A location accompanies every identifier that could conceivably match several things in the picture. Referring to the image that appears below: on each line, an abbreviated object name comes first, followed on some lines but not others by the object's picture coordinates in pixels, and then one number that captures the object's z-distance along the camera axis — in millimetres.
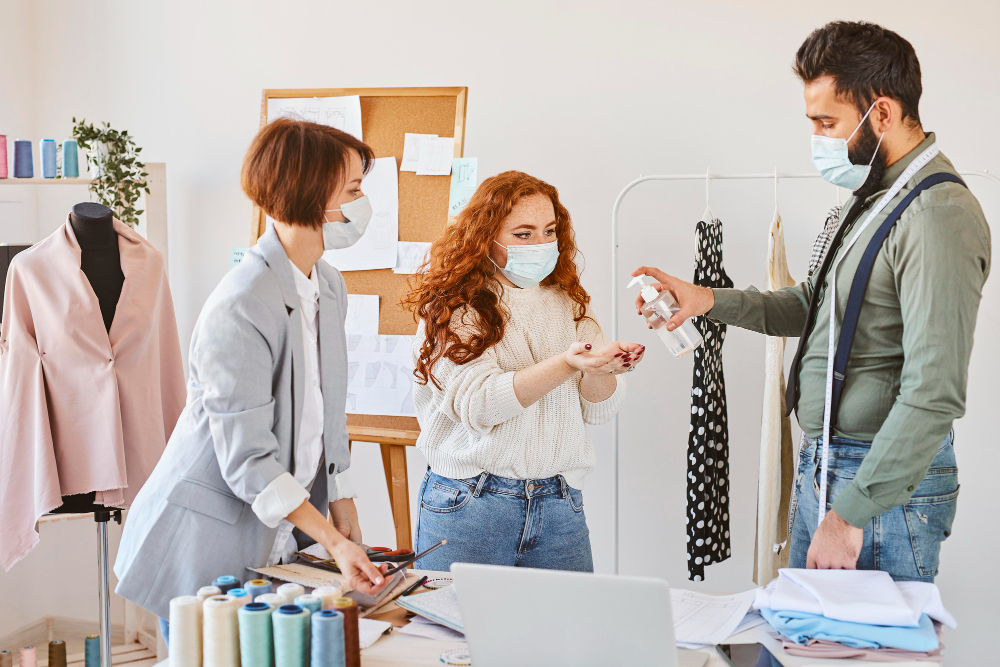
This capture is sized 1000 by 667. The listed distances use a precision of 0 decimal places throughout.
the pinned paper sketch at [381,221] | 2738
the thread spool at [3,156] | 2928
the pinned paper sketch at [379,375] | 2729
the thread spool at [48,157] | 2945
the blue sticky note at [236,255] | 2959
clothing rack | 2372
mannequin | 2381
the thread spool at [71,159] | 2969
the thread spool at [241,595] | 1238
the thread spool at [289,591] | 1260
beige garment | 2297
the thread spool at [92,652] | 2711
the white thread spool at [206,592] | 1261
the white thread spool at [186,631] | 1228
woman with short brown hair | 1388
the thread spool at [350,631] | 1222
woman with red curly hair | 1782
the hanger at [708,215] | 2426
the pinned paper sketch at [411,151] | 2711
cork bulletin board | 2691
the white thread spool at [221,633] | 1201
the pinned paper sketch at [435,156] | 2682
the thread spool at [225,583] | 1333
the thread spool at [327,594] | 1268
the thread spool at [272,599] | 1240
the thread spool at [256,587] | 1297
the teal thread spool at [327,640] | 1183
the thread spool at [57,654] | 2740
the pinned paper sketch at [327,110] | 2795
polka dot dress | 2375
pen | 1545
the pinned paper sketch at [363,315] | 2777
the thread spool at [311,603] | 1232
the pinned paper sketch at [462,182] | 2641
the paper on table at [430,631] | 1388
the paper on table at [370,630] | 1366
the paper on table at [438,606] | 1406
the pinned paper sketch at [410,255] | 2709
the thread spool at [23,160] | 2951
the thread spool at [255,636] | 1186
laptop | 1102
